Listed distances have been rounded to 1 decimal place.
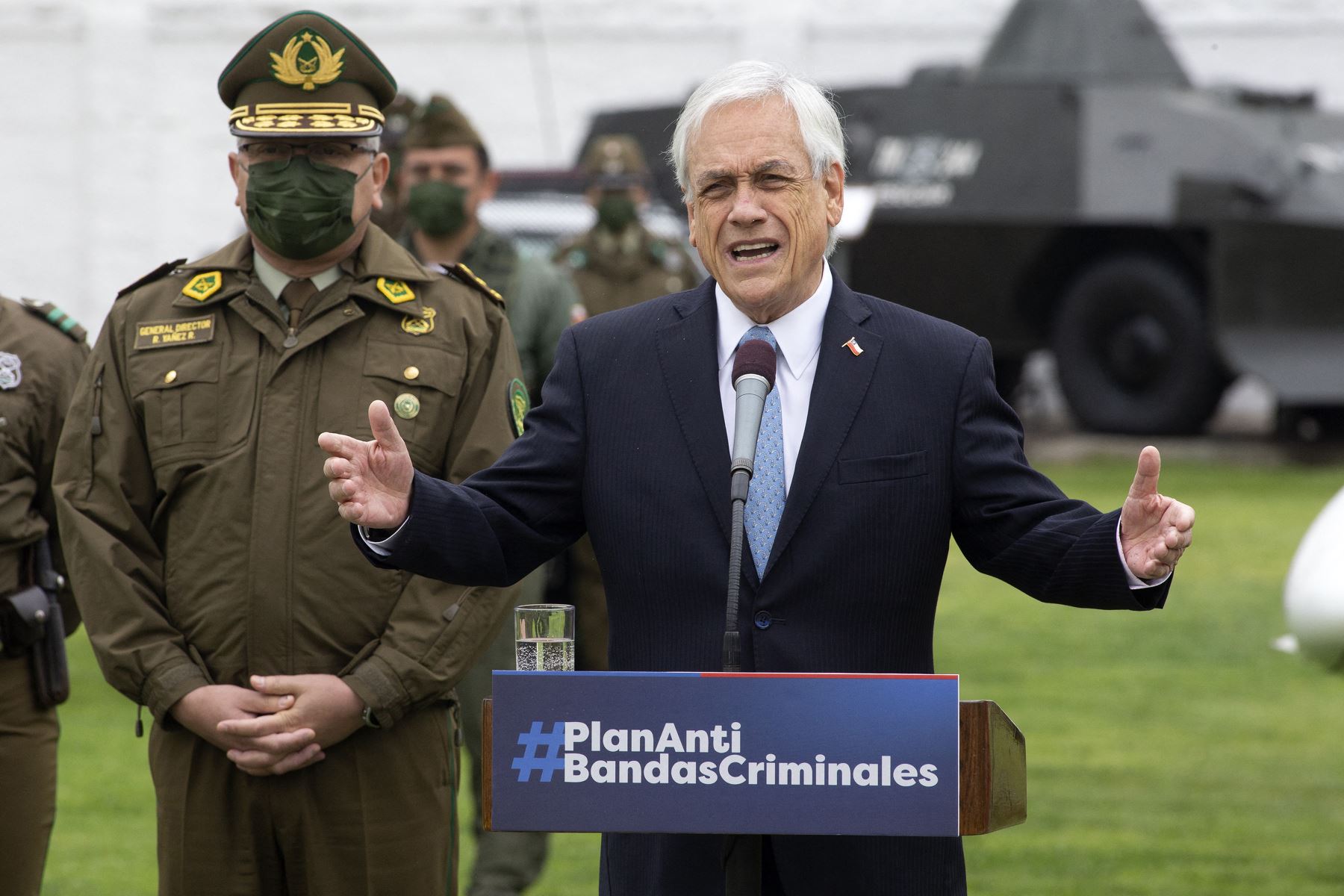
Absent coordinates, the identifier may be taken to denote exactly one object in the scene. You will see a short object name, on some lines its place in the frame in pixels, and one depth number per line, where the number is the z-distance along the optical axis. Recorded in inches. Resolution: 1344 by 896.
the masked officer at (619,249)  758.5
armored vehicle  1280.3
